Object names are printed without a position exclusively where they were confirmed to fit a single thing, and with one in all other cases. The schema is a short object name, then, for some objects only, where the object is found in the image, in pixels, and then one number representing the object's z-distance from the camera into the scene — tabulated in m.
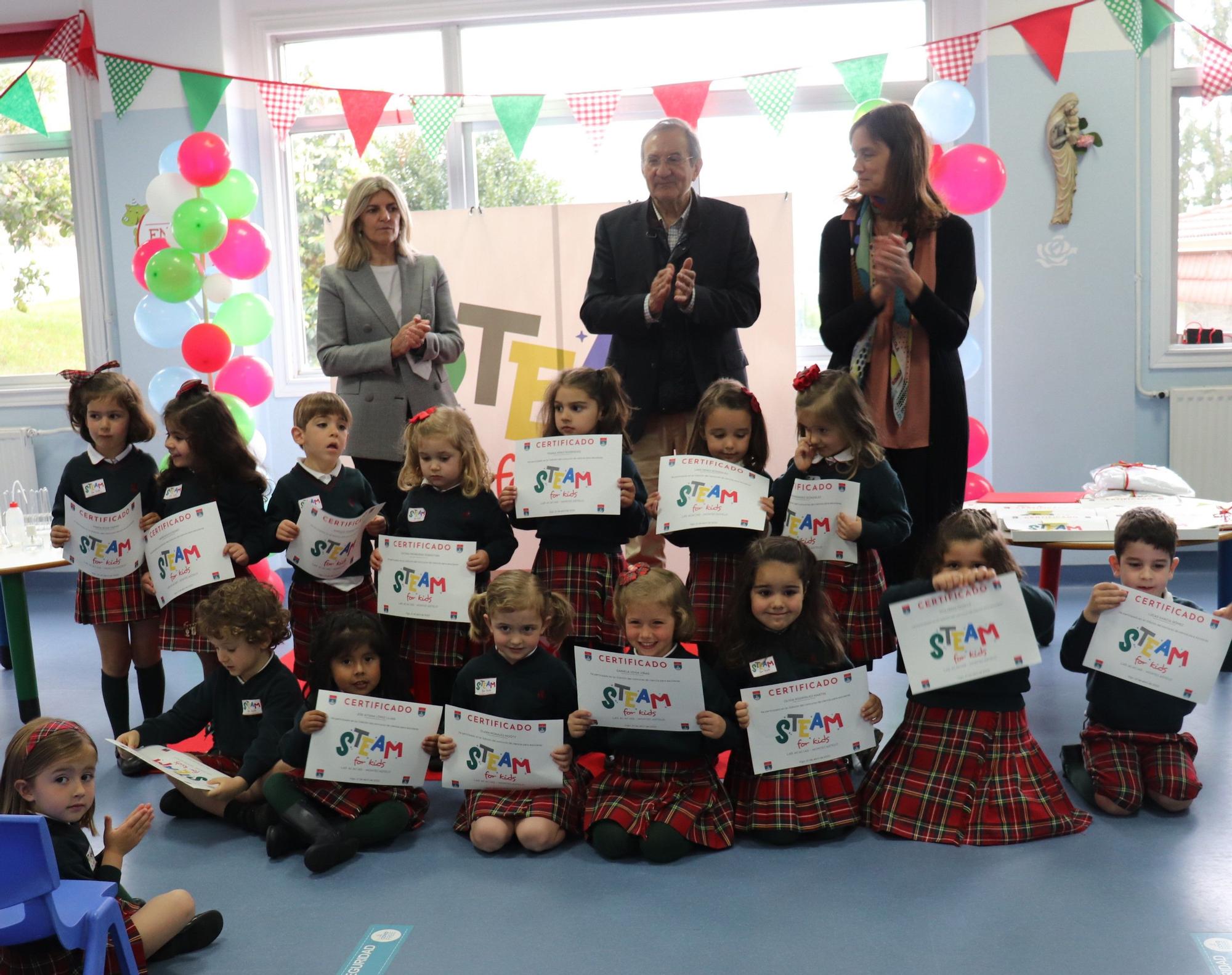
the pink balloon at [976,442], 4.88
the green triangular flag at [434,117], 5.24
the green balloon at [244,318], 4.97
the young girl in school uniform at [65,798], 1.98
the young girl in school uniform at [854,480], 2.88
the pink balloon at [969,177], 4.62
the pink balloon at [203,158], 4.72
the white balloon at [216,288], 5.02
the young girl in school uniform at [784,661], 2.67
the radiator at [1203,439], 5.33
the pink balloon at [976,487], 4.63
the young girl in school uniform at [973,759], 2.65
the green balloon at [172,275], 4.69
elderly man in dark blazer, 3.29
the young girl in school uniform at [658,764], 2.63
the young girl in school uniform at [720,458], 3.02
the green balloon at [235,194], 4.89
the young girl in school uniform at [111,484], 3.28
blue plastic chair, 1.71
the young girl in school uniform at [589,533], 3.10
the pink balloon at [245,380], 4.96
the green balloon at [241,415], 4.83
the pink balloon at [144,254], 4.94
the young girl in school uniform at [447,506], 3.13
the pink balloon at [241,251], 4.86
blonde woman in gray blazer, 3.56
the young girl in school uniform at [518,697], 2.70
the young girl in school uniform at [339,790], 2.71
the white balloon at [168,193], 4.81
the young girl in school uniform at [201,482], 3.28
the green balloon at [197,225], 4.61
